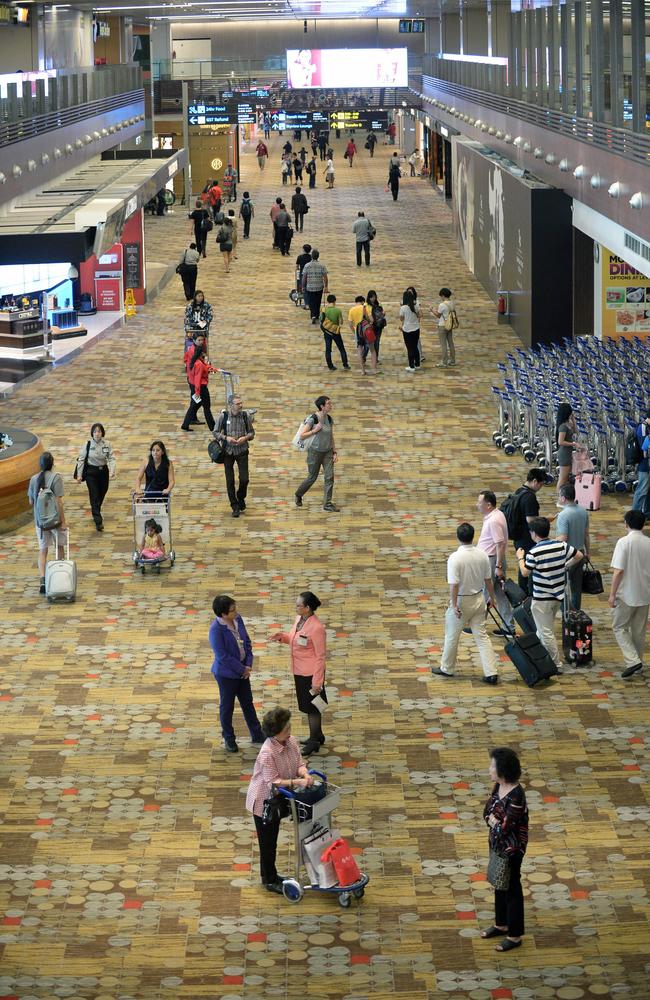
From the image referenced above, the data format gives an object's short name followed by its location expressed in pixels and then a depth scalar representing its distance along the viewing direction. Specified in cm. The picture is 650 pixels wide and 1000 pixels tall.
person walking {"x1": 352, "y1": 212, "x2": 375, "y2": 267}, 3616
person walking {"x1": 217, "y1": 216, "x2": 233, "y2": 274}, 3700
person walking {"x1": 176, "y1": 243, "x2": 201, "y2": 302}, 3170
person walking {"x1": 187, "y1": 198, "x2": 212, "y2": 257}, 3959
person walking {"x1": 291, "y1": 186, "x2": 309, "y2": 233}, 4300
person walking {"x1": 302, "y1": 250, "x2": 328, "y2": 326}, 2839
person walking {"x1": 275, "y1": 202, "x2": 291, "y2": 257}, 3947
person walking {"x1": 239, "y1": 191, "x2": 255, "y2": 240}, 4288
